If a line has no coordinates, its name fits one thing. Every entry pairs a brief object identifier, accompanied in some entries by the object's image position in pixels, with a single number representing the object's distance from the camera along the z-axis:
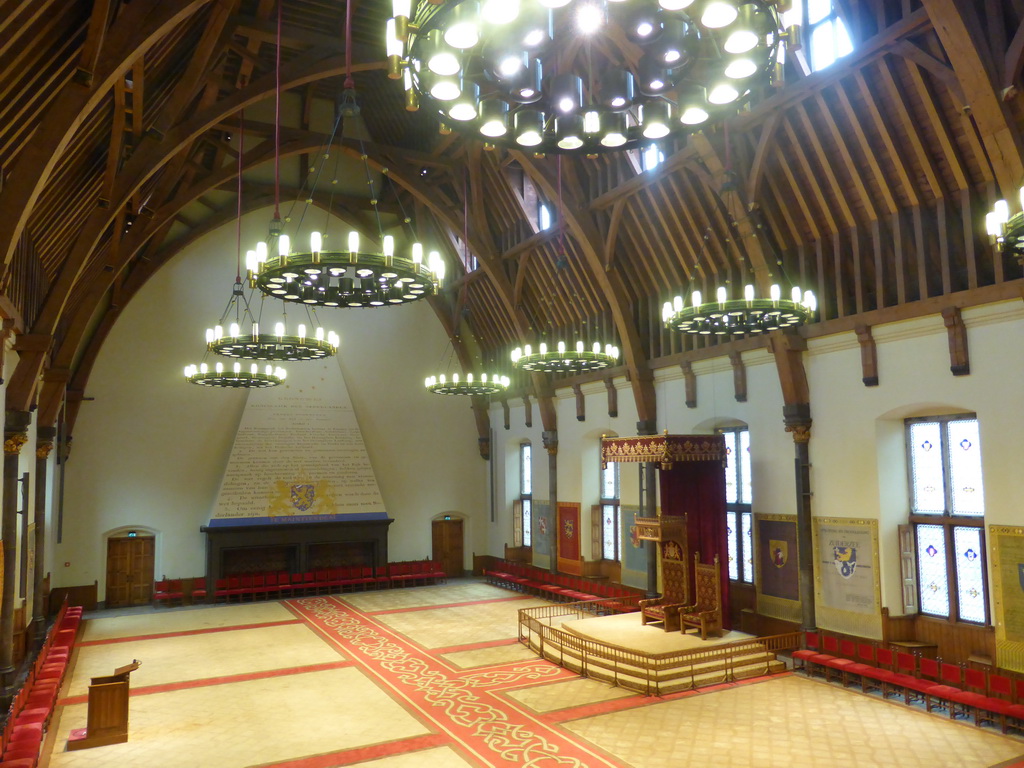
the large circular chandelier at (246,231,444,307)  7.58
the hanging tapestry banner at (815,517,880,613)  11.45
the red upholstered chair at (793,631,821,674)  11.61
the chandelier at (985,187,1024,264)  6.02
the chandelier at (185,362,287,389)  15.16
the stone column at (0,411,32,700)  11.23
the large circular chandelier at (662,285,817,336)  9.47
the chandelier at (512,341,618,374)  13.70
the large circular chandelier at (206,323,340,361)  12.00
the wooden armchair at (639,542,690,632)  13.09
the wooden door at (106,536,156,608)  18.41
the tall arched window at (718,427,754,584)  14.25
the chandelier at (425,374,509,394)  17.11
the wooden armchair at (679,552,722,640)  12.55
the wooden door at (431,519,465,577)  22.38
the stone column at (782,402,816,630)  12.27
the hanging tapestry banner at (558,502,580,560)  18.88
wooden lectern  8.96
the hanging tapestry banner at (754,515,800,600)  12.85
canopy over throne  13.20
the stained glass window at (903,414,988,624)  10.62
